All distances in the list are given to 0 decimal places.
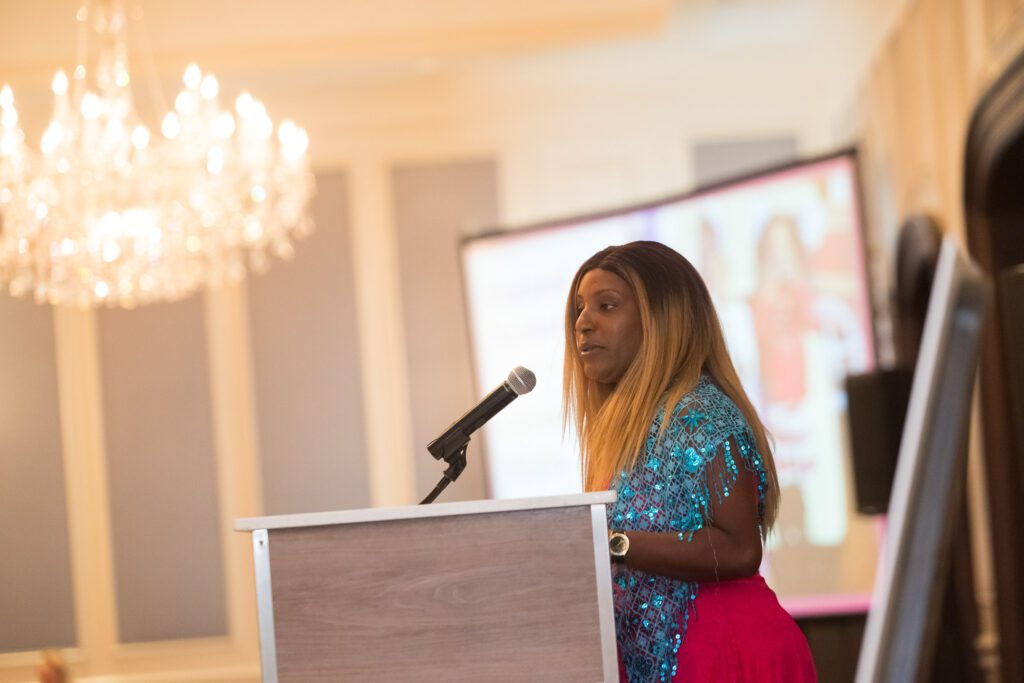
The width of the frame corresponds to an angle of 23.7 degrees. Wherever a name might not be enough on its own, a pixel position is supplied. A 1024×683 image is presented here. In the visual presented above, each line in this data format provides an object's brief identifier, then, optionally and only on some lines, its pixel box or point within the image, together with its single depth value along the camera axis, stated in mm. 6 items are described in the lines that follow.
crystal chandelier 7876
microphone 4197
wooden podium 3947
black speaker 8003
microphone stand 4196
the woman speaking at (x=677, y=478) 4142
